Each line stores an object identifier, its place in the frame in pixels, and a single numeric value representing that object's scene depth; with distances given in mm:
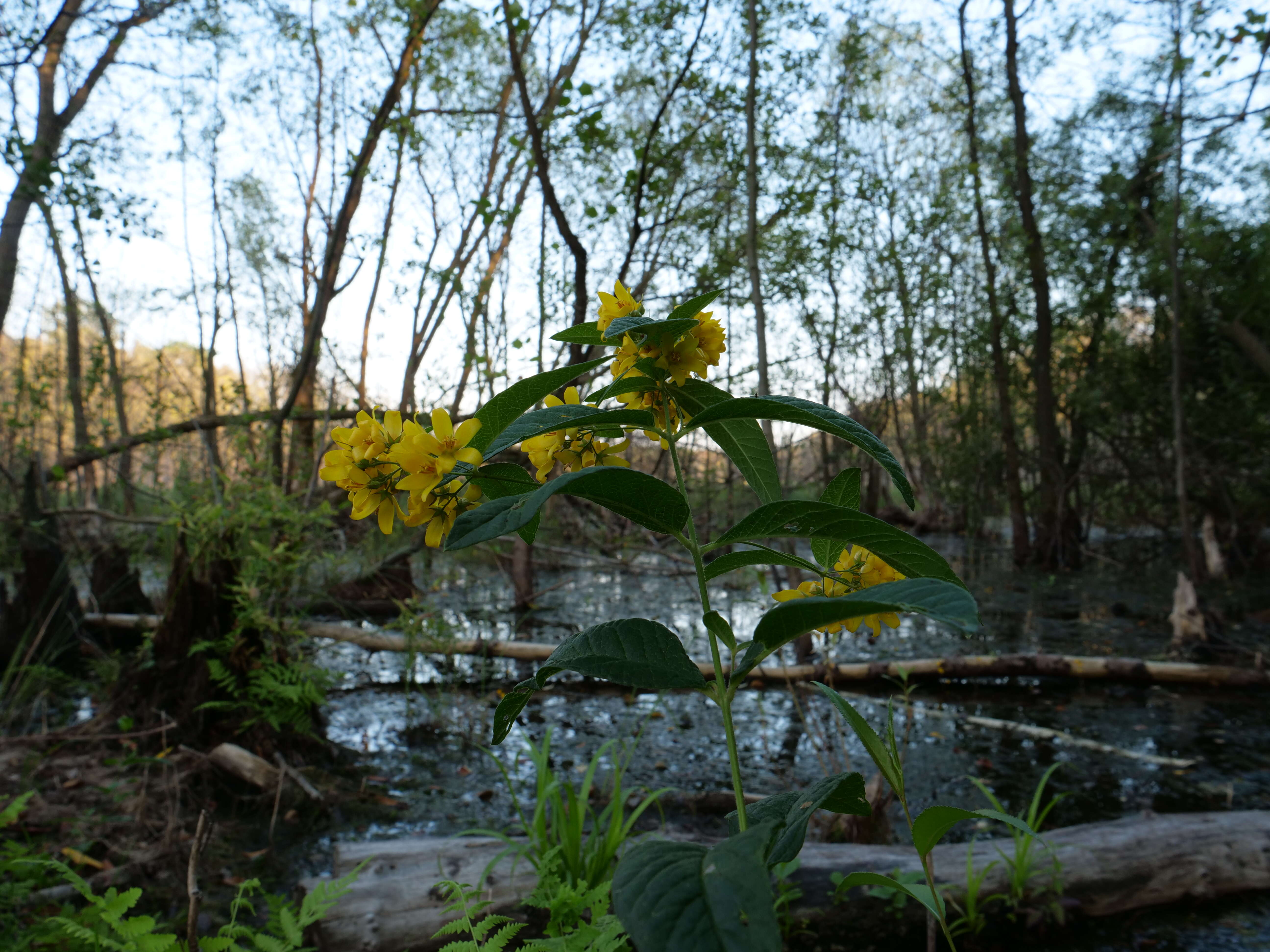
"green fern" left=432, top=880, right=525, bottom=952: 1056
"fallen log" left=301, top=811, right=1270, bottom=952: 1728
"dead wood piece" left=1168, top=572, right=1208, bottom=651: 4703
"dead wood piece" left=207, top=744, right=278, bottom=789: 2736
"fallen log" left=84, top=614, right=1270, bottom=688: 3975
